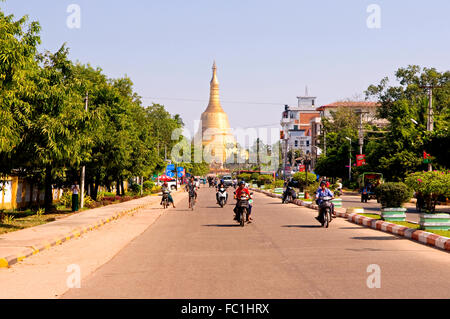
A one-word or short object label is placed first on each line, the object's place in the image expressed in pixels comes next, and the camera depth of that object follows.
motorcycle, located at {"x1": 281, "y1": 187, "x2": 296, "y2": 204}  43.75
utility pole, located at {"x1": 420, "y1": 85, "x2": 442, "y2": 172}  41.33
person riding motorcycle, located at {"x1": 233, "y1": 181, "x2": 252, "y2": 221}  22.64
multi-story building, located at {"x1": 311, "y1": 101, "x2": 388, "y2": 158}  140.12
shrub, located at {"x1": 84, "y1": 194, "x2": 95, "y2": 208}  39.22
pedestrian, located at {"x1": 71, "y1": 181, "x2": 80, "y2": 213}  33.75
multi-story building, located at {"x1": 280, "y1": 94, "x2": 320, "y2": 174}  179.25
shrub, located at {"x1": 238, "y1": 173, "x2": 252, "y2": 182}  124.43
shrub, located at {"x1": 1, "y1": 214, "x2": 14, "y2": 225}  24.23
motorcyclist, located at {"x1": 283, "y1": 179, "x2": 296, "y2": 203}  43.72
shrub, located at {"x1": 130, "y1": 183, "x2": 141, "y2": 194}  65.75
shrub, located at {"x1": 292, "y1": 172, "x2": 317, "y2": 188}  51.51
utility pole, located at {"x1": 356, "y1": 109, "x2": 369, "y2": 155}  70.37
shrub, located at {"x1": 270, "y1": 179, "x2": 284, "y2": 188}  70.62
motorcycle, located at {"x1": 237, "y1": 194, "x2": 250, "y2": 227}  22.68
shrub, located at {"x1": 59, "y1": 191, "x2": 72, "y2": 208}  39.88
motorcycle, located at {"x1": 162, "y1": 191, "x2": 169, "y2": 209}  37.52
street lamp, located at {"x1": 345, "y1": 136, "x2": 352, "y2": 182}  78.01
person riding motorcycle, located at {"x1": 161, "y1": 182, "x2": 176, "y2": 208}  37.72
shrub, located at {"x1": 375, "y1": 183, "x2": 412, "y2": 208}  23.41
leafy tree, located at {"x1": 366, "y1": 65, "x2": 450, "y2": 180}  51.56
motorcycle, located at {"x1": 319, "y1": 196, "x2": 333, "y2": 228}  22.39
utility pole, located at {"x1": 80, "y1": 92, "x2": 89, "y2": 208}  35.19
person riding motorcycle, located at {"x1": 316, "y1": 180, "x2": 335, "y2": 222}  22.59
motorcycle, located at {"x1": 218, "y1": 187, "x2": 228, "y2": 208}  37.81
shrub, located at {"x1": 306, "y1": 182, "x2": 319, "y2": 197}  41.62
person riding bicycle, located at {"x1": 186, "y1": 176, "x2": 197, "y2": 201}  35.56
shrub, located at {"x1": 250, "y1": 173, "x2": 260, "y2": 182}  118.39
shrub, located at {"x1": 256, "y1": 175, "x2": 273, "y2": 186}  92.19
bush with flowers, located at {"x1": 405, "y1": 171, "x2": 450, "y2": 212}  21.78
